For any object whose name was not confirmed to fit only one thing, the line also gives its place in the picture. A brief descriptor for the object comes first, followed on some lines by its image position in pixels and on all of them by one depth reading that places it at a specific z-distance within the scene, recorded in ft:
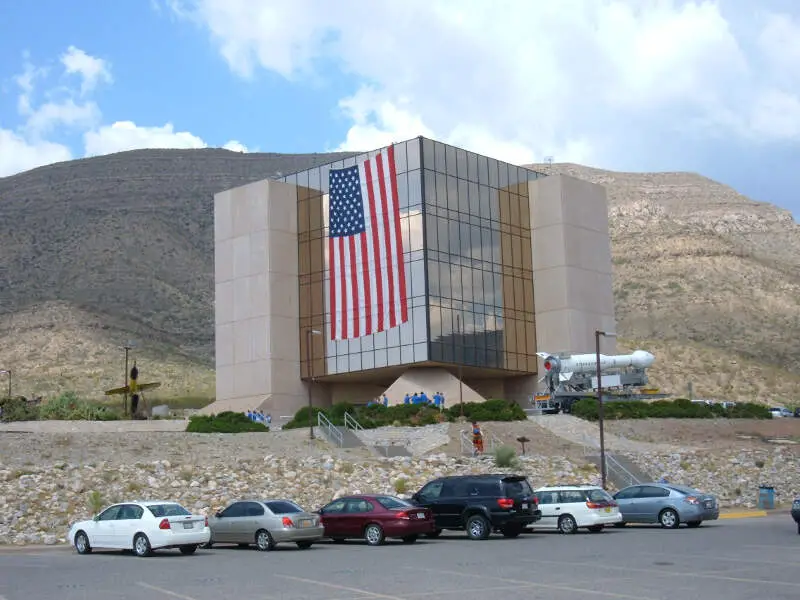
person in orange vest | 164.80
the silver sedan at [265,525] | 92.22
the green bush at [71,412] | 217.77
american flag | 230.68
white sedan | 87.15
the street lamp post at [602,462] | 147.04
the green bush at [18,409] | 217.77
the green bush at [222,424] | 185.18
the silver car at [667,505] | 109.25
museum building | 234.17
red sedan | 94.53
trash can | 144.36
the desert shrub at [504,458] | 154.51
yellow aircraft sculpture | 239.09
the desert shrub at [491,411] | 194.95
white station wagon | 104.17
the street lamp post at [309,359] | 248.32
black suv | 97.42
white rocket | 233.96
